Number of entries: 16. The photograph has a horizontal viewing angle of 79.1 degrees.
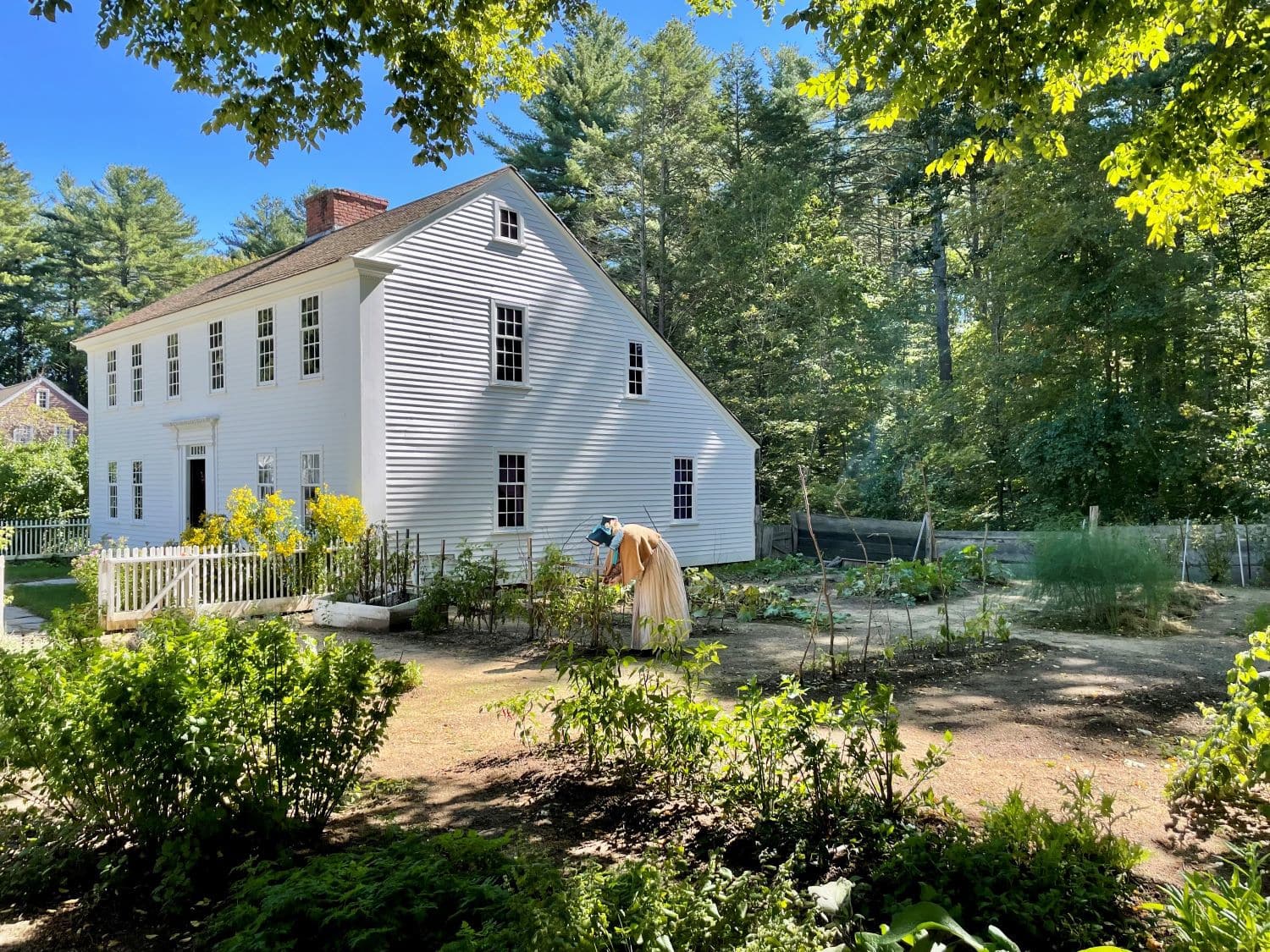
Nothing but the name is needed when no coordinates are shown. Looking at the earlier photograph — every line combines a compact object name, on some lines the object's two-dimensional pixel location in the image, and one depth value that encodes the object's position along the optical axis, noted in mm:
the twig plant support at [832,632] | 7314
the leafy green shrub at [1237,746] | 3992
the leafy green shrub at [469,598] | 10875
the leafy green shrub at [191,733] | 3328
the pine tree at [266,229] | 52094
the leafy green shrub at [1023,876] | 2834
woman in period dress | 9367
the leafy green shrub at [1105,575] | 10492
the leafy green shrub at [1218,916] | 2225
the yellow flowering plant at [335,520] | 12789
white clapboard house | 15008
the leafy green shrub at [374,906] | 2508
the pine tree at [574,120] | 32875
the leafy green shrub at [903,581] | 14273
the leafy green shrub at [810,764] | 3717
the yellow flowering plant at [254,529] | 12258
